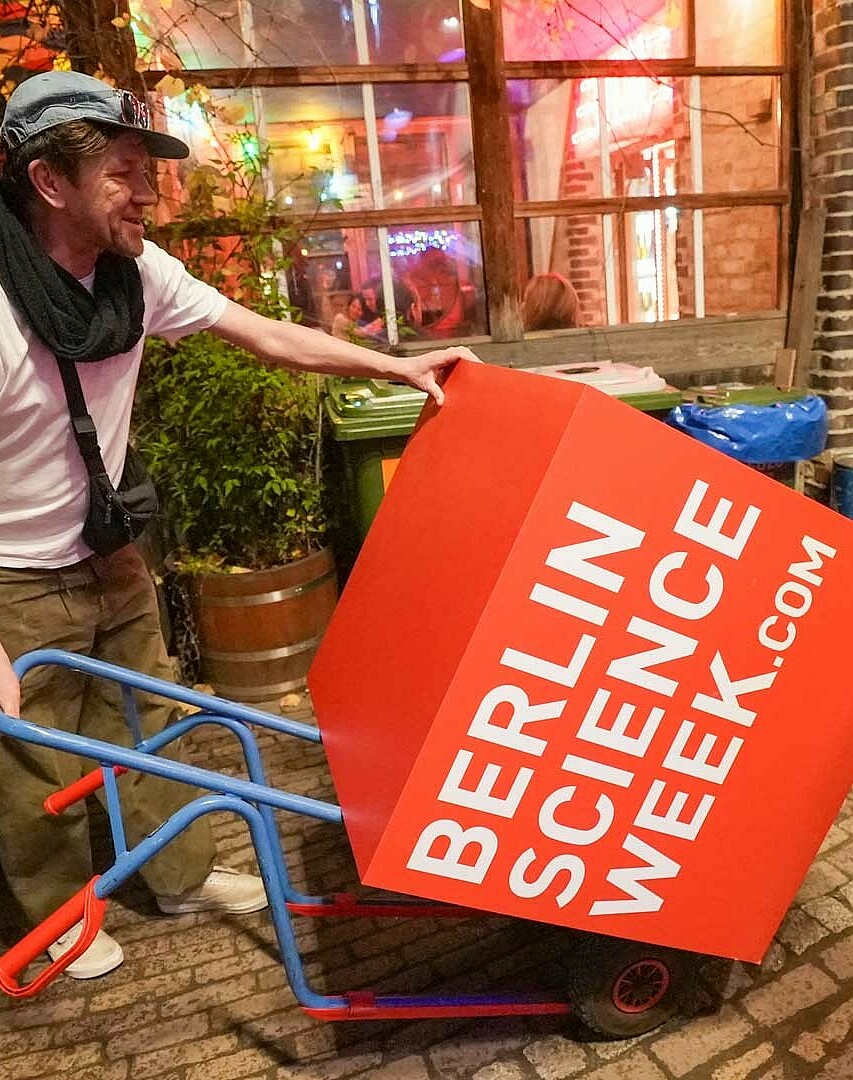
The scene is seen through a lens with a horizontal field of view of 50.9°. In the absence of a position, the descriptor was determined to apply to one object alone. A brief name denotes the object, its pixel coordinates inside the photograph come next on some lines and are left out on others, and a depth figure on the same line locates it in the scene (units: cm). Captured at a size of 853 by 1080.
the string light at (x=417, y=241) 415
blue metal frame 161
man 182
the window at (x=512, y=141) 389
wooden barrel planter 353
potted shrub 344
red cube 159
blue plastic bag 351
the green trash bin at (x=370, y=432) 332
